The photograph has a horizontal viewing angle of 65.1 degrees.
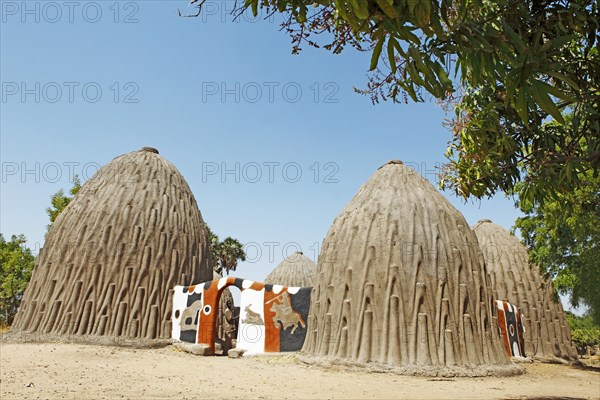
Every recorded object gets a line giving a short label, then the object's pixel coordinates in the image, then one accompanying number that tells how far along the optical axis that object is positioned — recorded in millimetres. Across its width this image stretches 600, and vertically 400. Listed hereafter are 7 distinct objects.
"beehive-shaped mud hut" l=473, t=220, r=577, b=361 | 19672
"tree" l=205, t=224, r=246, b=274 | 40644
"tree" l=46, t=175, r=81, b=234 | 31172
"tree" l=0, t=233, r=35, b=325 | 32031
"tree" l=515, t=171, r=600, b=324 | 13523
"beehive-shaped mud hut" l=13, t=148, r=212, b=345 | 16469
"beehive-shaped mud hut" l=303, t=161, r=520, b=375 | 11906
